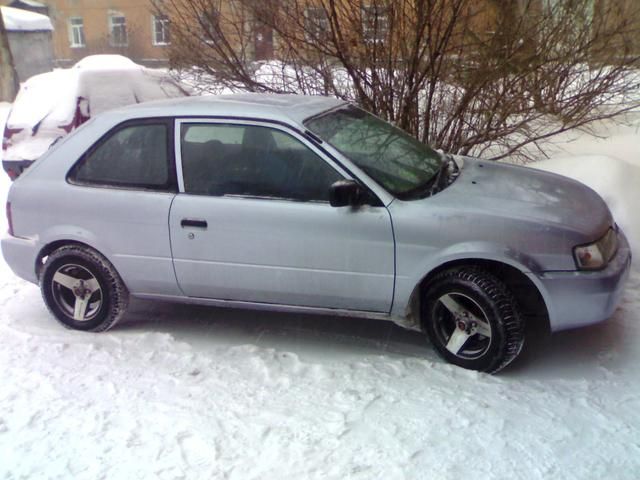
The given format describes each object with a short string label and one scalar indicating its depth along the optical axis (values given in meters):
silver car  3.95
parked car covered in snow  8.16
